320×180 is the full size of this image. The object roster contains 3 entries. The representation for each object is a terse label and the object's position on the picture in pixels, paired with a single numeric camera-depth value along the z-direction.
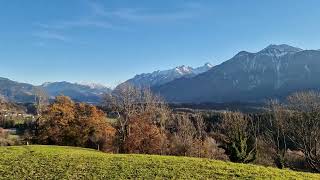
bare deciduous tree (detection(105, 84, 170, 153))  57.17
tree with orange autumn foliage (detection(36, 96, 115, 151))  58.59
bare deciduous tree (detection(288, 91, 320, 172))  39.18
